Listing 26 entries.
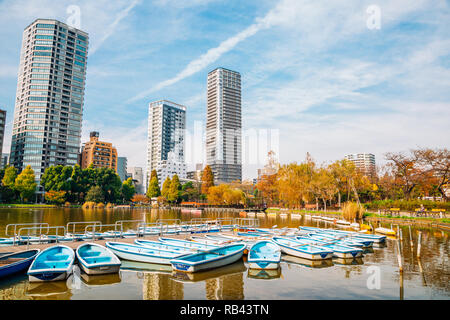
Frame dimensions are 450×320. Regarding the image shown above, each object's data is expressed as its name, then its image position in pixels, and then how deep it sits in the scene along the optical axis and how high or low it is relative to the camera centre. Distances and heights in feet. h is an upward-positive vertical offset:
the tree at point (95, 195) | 262.67 -2.84
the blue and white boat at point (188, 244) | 54.94 -10.35
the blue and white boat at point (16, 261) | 38.52 -10.07
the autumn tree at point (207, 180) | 327.71 +14.94
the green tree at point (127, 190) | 332.19 +2.55
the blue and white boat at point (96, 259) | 41.09 -10.33
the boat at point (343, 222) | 122.89 -12.47
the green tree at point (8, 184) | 247.29 +6.24
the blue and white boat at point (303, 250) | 54.08 -11.10
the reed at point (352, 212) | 132.77 -8.44
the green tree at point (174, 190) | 325.42 +2.42
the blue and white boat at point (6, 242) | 55.02 -9.91
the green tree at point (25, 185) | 248.11 +5.63
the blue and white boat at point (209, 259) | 43.29 -10.79
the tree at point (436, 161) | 149.71 +18.18
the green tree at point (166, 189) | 346.74 +4.35
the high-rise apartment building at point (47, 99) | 339.77 +115.69
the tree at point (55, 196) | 247.29 -3.81
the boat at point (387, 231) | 90.04 -11.70
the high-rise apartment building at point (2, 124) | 322.96 +76.47
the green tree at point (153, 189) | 359.25 +4.30
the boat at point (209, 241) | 61.98 -10.77
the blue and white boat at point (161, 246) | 53.06 -10.30
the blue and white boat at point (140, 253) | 47.85 -10.61
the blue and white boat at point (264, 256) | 47.14 -11.02
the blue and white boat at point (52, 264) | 36.88 -10.13
